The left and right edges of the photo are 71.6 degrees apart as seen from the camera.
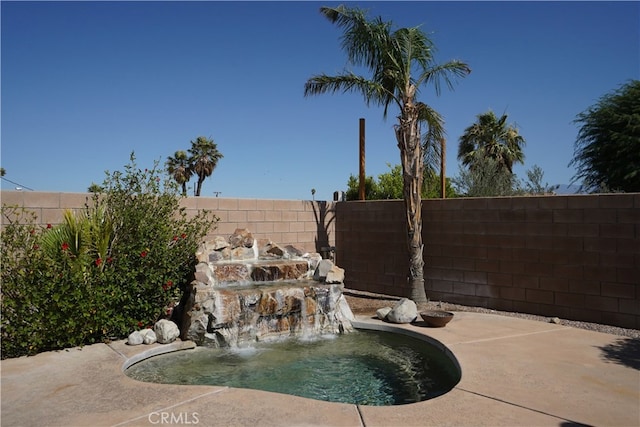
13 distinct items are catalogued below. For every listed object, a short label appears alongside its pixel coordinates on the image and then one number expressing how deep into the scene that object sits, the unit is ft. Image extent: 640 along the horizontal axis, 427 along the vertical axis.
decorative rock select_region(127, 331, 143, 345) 19.52
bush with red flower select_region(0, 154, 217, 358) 17.78
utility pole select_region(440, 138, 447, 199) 41.06
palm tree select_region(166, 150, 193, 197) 103.76
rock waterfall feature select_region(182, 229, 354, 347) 20.71
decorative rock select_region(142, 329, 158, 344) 19.77
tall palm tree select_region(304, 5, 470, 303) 28.91
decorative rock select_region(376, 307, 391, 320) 24.70
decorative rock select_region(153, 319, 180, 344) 20.02
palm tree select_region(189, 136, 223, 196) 104.63
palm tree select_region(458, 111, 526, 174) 85.35
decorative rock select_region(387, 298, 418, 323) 23.86
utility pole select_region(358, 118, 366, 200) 36.32
